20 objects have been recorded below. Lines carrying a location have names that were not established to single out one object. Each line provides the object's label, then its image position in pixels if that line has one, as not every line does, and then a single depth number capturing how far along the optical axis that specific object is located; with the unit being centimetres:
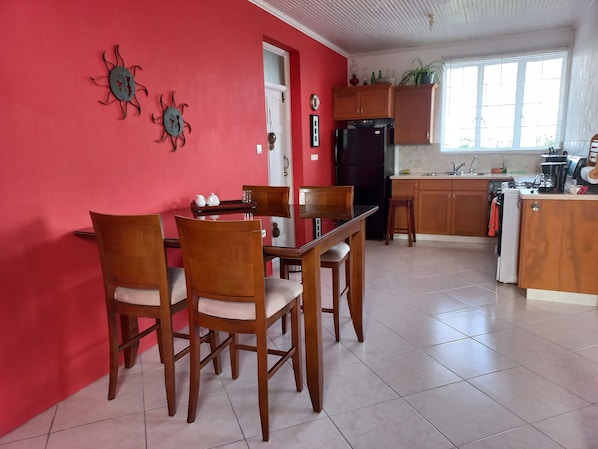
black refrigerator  537
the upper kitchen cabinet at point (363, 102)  540
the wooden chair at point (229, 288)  165
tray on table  260
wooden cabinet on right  310
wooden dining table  187
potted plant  545
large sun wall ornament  230
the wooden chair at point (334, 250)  258
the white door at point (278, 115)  440
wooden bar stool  533
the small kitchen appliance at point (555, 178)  331
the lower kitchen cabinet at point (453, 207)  516
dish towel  408
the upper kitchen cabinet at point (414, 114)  540
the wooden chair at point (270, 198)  297
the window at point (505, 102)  517
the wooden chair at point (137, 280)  183
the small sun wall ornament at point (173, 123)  272
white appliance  355
